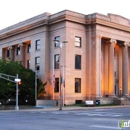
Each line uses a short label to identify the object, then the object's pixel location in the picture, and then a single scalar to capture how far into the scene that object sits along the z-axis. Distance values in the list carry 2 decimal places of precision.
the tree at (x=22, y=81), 46.72
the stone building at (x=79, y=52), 52.44
